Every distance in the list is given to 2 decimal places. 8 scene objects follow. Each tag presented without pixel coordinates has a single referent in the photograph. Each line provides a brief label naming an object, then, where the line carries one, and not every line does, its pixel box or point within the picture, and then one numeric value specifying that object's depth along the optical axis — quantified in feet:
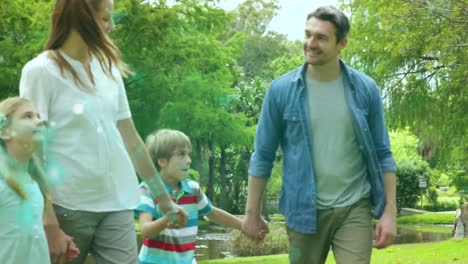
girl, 11.27
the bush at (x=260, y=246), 73.97
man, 14.90
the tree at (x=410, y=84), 63.80
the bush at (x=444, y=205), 182.60
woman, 11.29
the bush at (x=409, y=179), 173.06
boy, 14.89
